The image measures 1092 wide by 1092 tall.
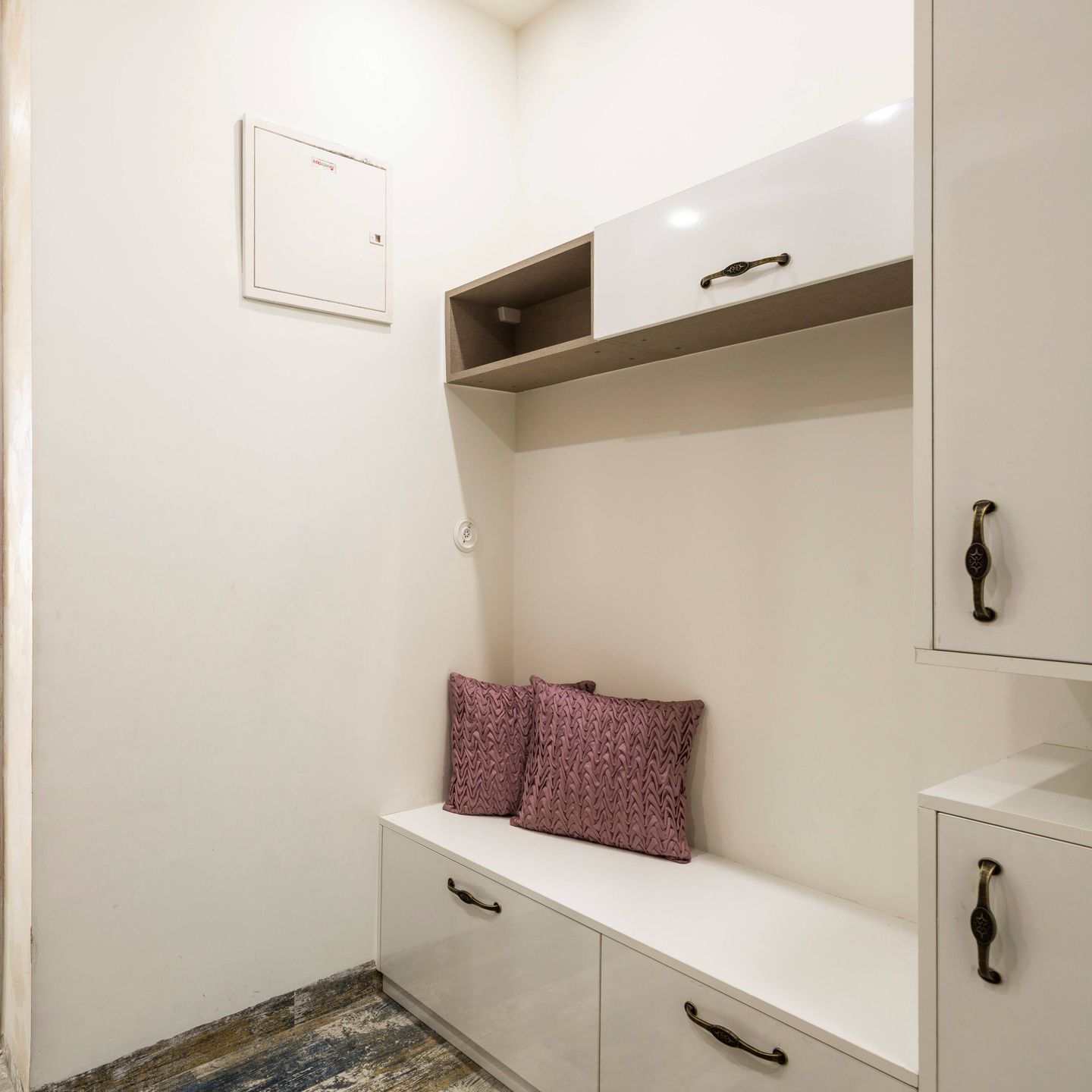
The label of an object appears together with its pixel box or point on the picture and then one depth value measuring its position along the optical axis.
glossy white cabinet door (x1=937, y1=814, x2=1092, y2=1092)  0.90
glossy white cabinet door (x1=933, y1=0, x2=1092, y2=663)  0.91
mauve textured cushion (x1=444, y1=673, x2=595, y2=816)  2.14
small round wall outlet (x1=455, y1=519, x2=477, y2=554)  2.34
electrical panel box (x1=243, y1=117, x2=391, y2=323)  1.92
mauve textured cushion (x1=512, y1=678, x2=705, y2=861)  1.85
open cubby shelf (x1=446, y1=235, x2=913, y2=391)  1.53
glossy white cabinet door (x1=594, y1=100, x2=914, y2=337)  1.33
